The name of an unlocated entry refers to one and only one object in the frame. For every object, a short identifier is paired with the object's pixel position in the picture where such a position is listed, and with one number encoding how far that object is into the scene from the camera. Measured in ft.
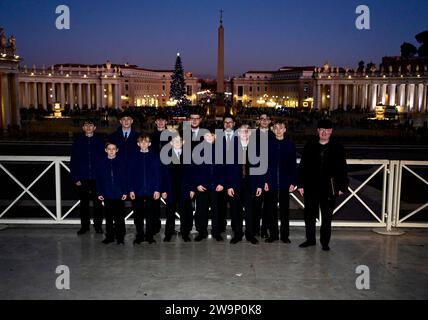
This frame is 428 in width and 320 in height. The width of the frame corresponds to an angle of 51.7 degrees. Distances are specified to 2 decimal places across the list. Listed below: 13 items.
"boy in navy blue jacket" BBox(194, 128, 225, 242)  26.05
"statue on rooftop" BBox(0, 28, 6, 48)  122.83
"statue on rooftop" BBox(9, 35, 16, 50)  128.57
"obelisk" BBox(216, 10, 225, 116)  154.61
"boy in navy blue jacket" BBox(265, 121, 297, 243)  25.96
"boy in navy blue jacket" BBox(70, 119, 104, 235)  27.45
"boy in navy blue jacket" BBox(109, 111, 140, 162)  26.94
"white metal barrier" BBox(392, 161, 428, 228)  27.76
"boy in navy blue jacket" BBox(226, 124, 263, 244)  25.99
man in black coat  24.73
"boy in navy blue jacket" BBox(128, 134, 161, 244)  25.82
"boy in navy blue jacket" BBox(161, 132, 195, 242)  26.32
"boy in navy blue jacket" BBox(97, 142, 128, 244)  26.00
